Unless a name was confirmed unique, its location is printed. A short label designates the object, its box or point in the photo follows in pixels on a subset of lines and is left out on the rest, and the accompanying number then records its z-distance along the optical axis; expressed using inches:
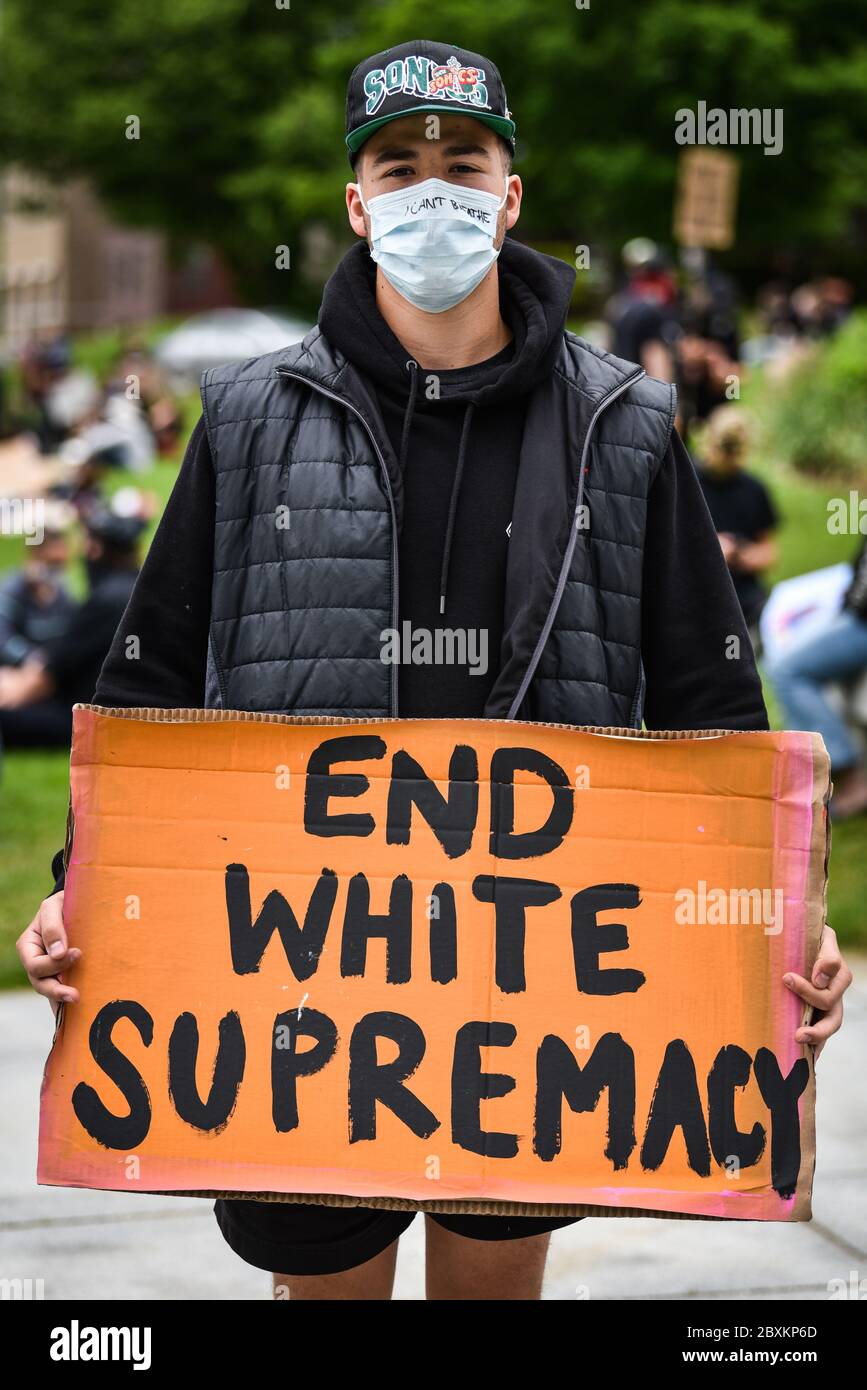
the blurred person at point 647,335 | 466.3
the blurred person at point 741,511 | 343.0
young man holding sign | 98.0
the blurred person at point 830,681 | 311.9
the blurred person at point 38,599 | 420.8
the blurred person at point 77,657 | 354.6
